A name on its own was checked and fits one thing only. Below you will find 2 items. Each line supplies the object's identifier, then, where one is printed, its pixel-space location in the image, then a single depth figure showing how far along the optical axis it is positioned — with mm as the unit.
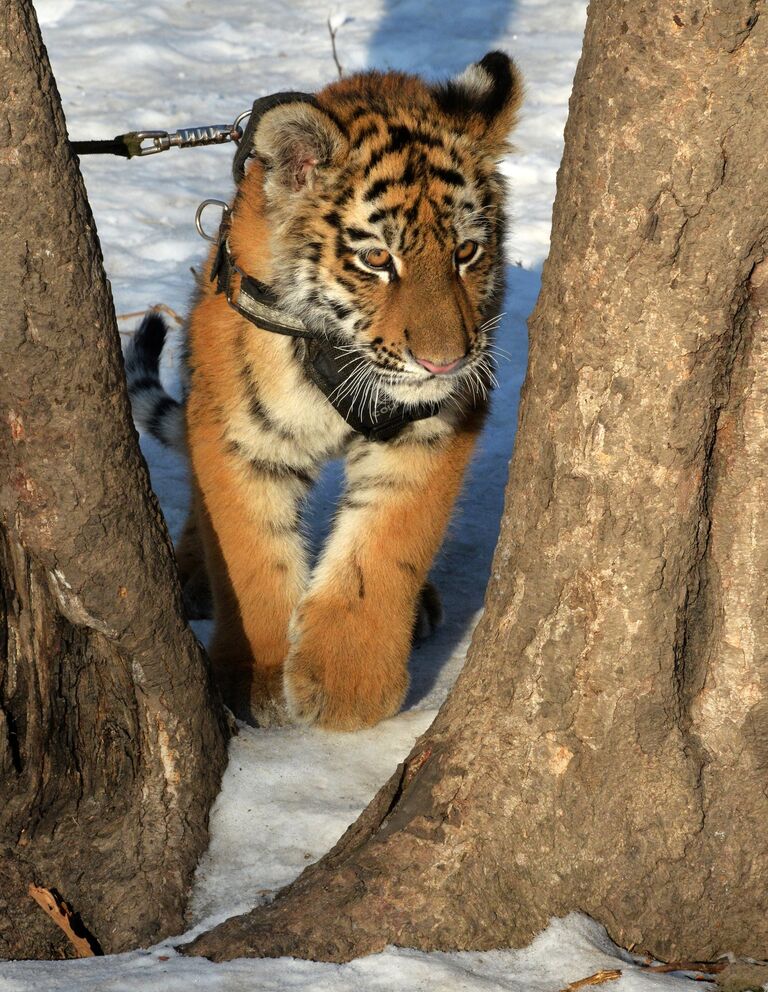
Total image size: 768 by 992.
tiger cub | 4746
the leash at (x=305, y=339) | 4863
